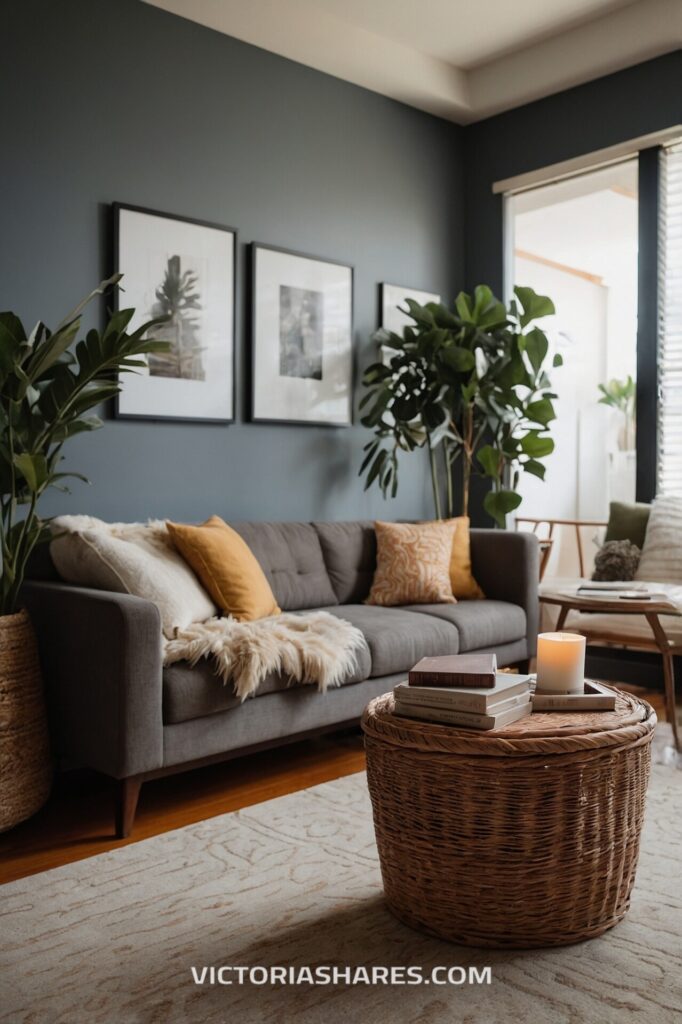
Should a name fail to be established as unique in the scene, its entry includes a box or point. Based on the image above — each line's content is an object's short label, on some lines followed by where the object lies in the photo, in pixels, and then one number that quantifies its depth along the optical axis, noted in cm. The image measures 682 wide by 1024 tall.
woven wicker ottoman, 169
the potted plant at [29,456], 239
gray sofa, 237
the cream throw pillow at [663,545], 387
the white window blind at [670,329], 423
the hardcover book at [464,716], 173
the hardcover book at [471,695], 173
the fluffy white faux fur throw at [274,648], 256
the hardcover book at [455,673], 178
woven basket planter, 238
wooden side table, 305
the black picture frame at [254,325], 392
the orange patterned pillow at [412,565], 372
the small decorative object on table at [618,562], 400
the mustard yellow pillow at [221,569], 303
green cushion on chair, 412
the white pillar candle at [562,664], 191
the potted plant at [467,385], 421
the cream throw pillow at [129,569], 271
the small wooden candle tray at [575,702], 188
